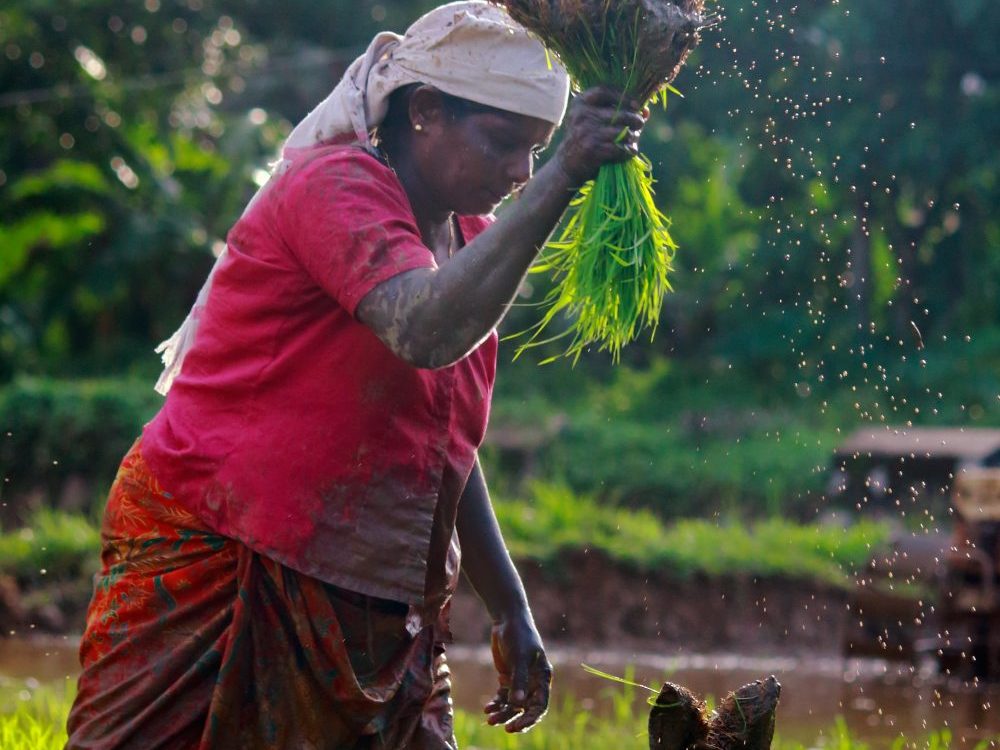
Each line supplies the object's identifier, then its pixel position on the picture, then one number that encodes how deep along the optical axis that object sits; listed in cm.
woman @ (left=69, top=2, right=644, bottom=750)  467
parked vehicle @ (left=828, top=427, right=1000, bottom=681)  1645
